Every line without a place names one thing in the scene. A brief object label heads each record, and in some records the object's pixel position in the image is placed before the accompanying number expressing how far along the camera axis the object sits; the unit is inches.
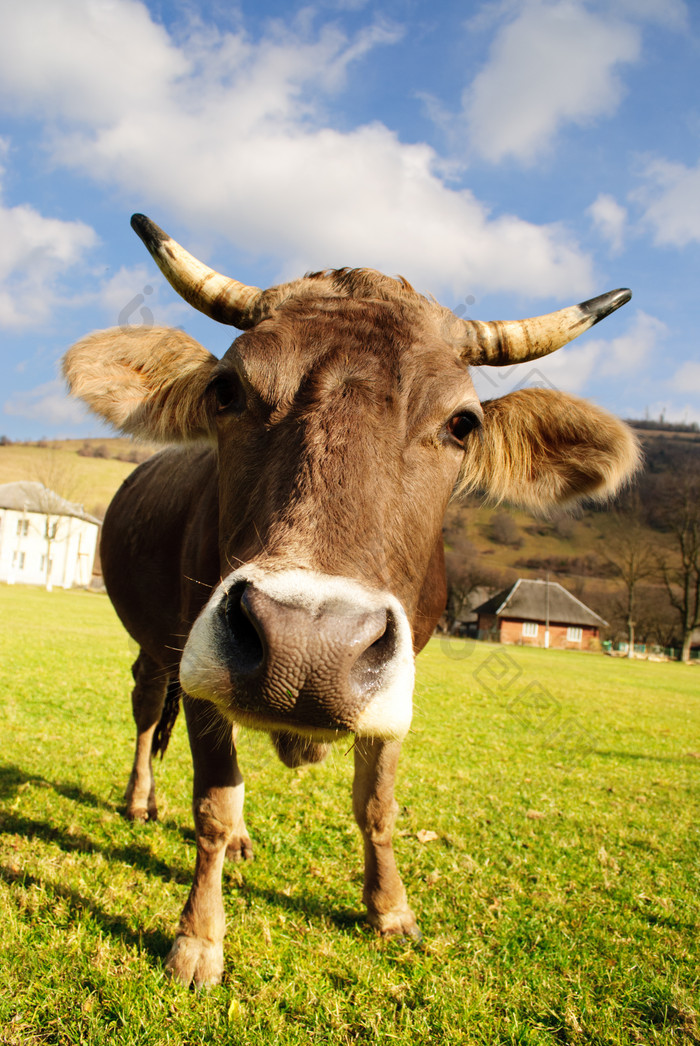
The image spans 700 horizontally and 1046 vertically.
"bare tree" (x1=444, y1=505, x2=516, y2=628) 2740.7
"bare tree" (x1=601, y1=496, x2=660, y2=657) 2345.0
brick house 2701.8
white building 2576.3
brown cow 73.1
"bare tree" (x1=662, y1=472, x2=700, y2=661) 2313.0
